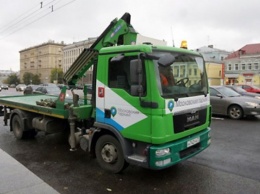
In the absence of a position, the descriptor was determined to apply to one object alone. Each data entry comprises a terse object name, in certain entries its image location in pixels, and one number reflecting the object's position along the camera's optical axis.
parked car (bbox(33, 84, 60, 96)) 18.73
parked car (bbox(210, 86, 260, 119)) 11.07
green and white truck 4.25
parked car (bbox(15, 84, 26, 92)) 53.75
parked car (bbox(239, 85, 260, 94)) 26.12
